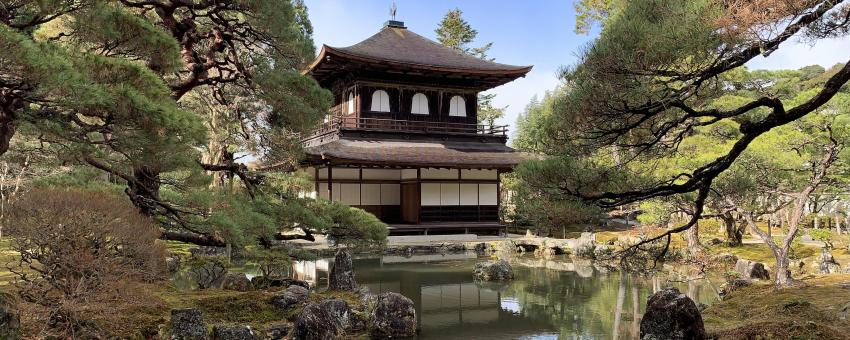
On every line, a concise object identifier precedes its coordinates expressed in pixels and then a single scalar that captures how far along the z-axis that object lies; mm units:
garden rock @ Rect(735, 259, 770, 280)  10977
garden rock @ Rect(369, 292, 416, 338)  7527
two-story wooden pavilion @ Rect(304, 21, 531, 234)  18672
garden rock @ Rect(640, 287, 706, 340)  5746
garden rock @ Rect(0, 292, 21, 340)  4484
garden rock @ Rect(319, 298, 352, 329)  7098
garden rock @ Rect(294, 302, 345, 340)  6418
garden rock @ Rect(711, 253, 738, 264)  13945
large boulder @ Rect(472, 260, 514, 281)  12844
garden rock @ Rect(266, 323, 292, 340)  6653
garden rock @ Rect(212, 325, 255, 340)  5992
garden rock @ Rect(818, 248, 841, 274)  11219
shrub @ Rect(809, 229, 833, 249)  11859
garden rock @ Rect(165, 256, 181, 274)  9525
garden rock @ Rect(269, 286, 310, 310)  7496
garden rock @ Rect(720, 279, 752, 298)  9005
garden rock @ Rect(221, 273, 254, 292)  8547
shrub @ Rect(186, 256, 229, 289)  8922
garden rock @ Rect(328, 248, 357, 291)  9875
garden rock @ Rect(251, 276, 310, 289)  8789
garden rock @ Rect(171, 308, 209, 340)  5723
